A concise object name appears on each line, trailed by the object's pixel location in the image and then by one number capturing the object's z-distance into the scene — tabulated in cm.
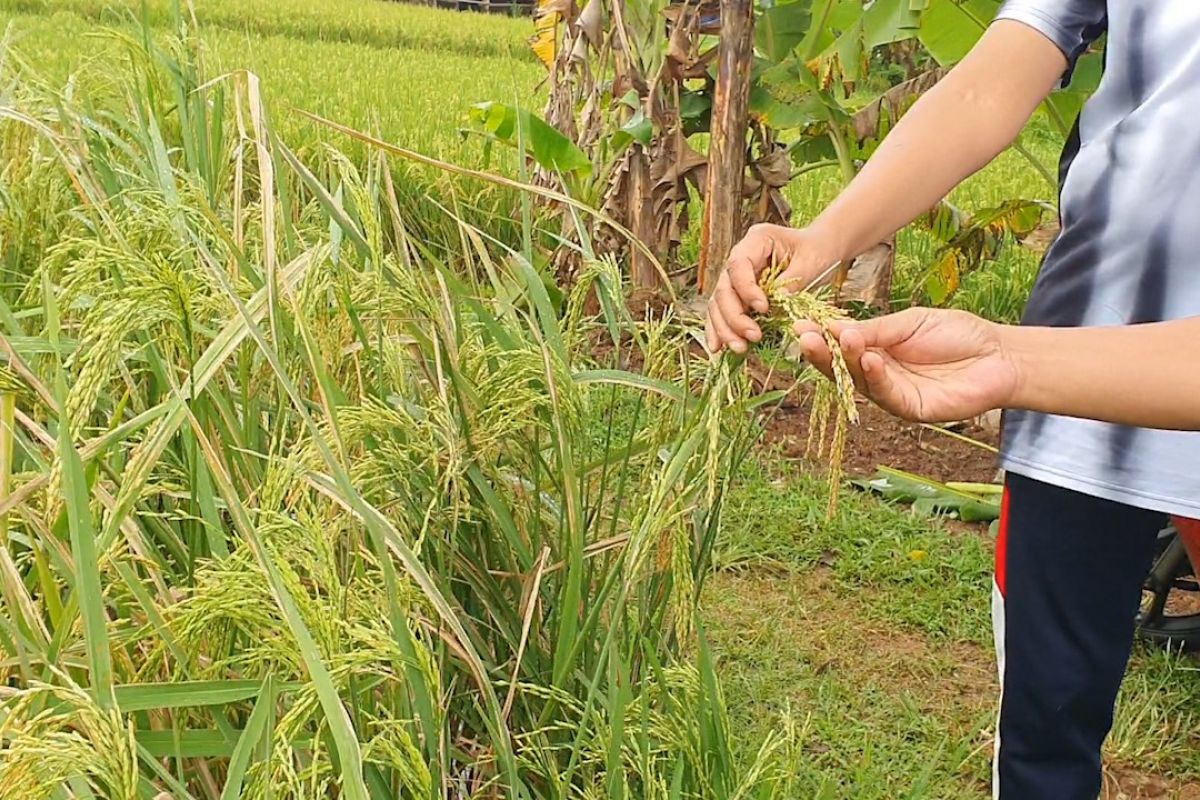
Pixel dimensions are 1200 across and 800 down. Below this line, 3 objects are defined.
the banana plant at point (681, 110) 293
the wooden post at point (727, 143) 261
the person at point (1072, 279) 101
